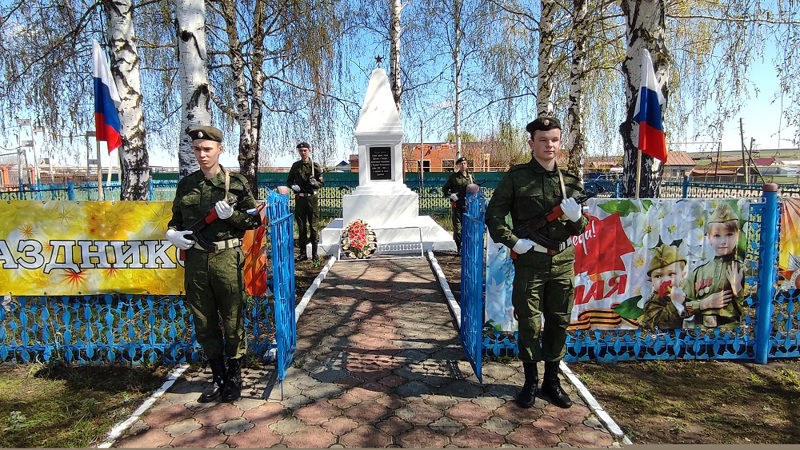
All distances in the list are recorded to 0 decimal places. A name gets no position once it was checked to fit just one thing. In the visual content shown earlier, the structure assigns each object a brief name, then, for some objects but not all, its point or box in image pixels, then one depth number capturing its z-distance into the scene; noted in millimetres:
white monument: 9359
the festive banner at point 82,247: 4062
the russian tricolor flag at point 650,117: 4234
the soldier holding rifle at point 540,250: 3225
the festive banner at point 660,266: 4016
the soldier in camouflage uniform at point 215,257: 3314
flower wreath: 8336
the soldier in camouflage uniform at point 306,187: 8117
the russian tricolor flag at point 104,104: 4535
